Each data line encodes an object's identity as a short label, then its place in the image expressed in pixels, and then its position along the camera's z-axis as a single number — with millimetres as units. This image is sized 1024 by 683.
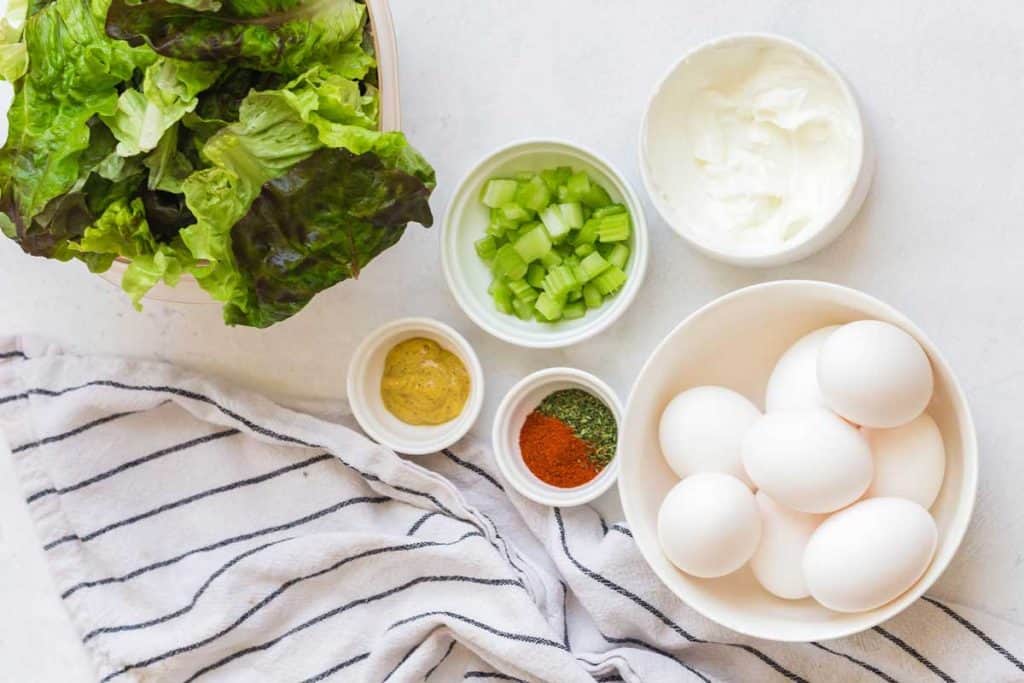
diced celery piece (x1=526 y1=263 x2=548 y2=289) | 1500
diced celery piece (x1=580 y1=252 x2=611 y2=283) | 1452
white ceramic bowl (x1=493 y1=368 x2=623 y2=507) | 1466
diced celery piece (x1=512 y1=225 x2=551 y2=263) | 1474
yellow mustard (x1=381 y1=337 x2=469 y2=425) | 1523
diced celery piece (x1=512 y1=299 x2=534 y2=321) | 1498
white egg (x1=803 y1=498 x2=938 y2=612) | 1209
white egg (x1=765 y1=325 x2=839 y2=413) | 1312
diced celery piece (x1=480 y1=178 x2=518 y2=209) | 1481
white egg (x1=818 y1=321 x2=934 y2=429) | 1207
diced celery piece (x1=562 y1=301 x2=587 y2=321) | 1481
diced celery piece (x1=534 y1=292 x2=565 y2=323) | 1468
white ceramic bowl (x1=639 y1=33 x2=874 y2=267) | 1337
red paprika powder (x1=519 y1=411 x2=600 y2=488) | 1488
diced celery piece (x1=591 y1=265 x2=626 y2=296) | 1447
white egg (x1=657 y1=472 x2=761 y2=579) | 1253
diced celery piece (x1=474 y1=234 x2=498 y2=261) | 1501
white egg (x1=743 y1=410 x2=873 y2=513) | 1230
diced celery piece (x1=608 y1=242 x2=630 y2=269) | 1456
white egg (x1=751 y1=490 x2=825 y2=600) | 1308
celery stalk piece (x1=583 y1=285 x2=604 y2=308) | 1469
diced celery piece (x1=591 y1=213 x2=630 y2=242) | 1449
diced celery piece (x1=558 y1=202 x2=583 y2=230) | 1464
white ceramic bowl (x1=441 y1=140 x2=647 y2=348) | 1446
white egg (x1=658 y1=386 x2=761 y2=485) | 1330
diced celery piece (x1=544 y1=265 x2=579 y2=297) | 1458
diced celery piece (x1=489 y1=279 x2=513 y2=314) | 1496
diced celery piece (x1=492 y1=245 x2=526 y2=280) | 1481
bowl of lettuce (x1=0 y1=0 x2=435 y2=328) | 1251
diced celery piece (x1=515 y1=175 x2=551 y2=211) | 1471
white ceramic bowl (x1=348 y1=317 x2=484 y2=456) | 1498
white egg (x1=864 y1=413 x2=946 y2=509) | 1262
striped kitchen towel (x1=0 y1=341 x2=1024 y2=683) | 1471
